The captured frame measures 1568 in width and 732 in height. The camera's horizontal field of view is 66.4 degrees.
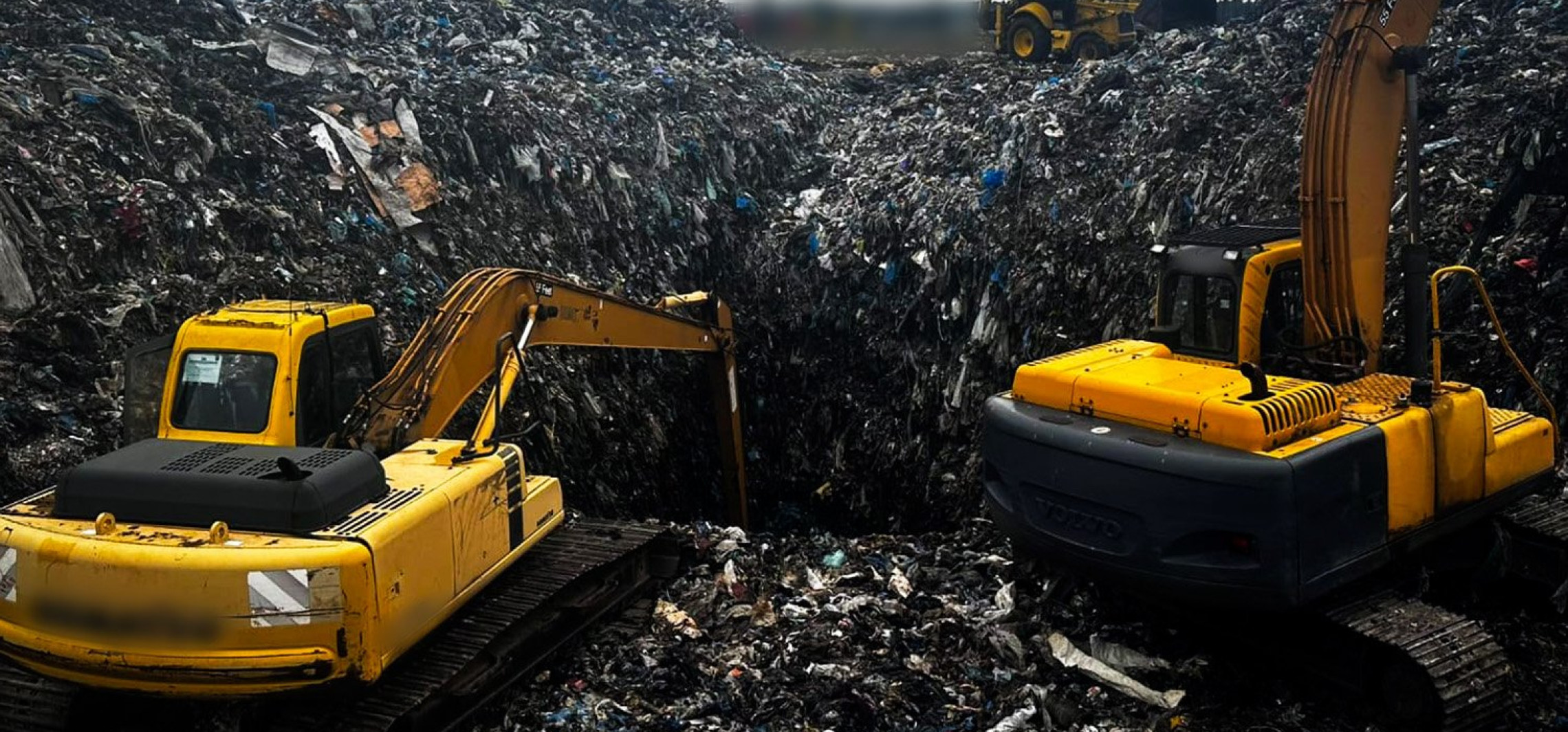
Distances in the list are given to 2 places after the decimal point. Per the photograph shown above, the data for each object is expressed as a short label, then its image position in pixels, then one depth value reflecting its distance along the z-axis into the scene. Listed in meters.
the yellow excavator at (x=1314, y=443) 4.94
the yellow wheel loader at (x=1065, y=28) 15.69
